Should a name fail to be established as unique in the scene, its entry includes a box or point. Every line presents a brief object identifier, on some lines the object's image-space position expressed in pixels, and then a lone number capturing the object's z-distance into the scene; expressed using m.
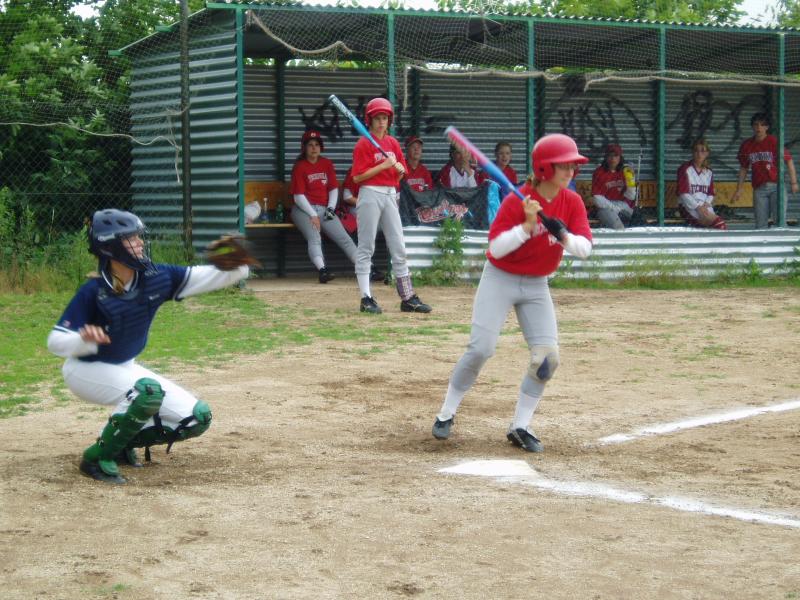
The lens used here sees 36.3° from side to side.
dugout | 15.17
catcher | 6.07
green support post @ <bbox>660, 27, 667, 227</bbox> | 16.84
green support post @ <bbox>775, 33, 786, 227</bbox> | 17.45
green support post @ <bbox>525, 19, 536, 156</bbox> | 15.89
